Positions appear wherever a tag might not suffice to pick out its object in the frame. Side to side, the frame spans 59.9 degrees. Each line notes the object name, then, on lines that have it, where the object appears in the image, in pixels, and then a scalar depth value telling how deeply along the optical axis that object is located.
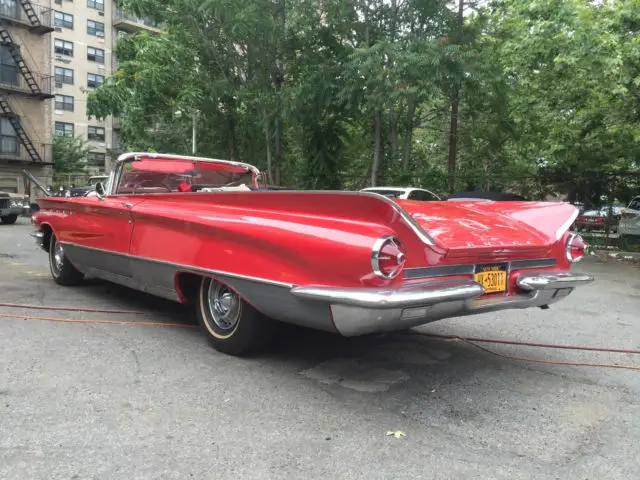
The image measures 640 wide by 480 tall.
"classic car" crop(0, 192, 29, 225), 18.50
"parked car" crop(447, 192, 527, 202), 12.70
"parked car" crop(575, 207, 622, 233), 14.20
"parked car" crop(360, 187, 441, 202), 12.52
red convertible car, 3.06
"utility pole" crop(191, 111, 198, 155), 18.39
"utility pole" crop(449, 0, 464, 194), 15.02
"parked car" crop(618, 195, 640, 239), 14.37
